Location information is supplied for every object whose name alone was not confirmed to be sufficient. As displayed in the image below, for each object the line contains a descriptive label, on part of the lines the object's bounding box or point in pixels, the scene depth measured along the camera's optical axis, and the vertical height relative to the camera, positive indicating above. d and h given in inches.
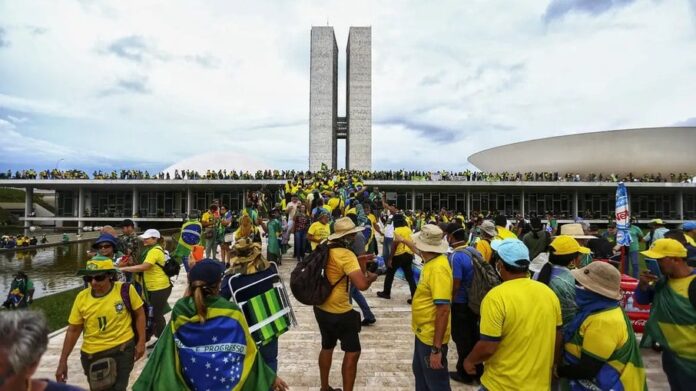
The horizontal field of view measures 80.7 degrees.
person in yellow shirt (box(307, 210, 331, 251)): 218.7 -18.0
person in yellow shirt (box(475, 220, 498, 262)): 197.3 -18.3
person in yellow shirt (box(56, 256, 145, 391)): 117.6 -36.0
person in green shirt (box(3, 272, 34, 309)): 307.1 -71.0
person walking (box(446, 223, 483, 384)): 135.9 -38.2
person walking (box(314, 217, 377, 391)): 127.3 -33.0
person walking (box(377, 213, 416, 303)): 237.6 -34.1
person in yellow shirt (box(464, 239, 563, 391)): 88.4 -28.7
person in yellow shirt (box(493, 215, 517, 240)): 196.1 -14.6
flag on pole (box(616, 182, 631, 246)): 233.6 -11.1
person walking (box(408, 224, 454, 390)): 112.3 -32.3
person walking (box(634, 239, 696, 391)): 106.6 -30.6
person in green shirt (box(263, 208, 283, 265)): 325.1 -27.0
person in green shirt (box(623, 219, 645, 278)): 260.1 -35.3
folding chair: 110.0 -28.1
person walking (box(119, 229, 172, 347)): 176.1 -33.0
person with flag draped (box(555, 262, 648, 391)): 88.2 -31.1
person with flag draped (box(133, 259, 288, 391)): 85.9 -31.1
